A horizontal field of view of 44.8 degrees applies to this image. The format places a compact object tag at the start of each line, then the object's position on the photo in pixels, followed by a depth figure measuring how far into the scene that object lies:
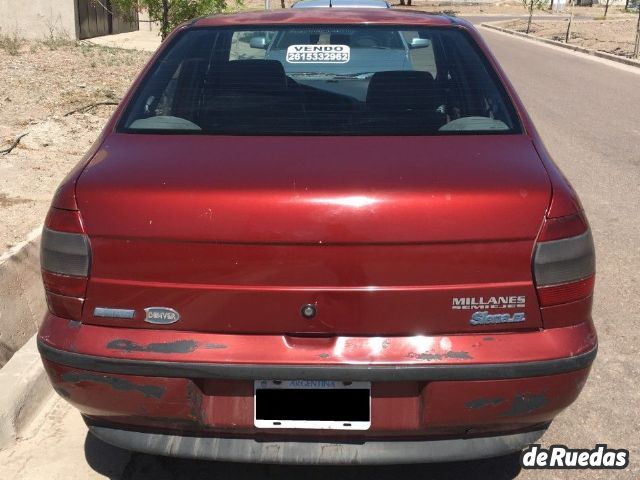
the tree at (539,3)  37.34
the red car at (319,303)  2.33
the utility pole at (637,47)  21.77
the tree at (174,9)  11.72
